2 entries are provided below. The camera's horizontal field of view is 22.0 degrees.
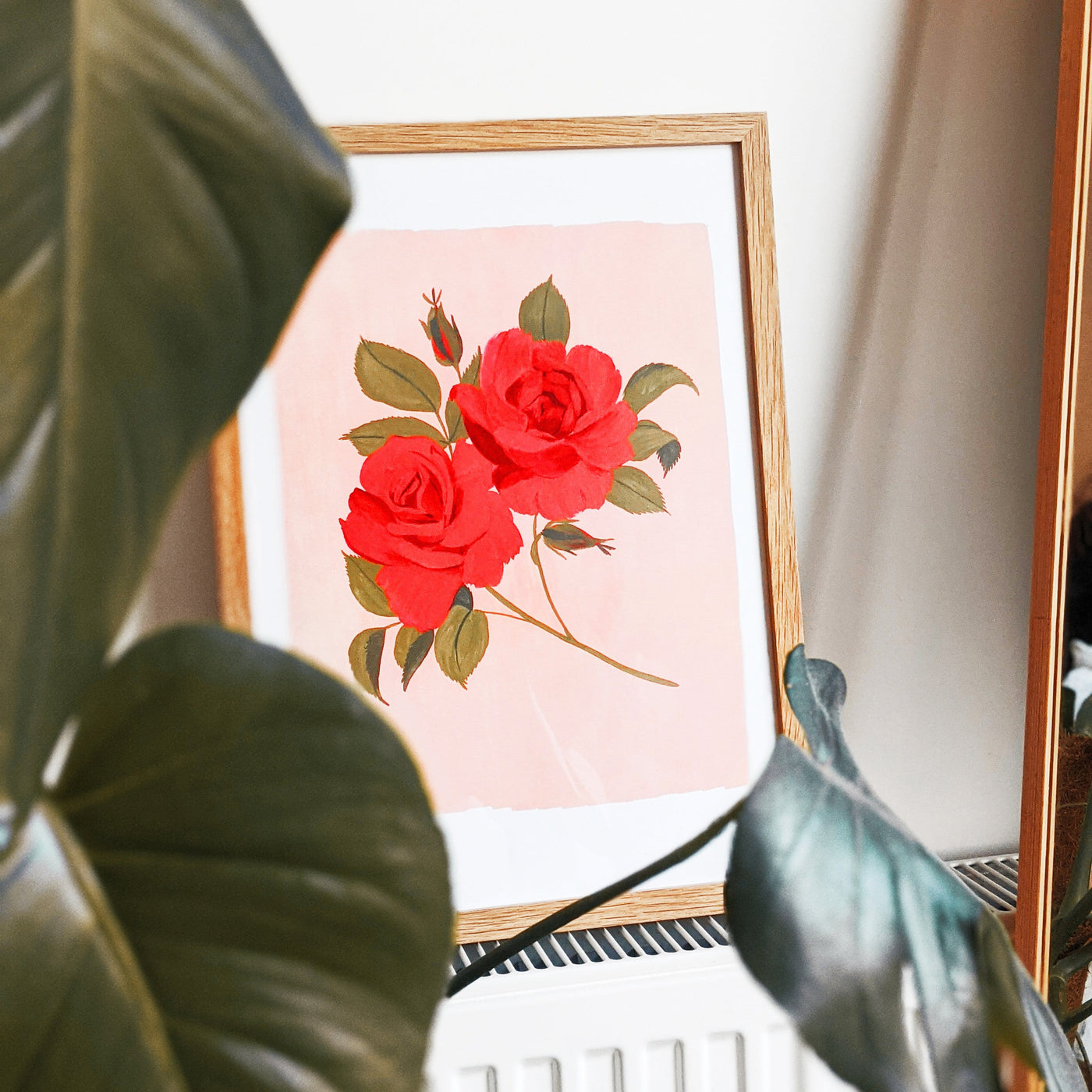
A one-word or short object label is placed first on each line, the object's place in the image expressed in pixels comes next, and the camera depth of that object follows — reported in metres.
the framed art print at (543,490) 1.49
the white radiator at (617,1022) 1.48
